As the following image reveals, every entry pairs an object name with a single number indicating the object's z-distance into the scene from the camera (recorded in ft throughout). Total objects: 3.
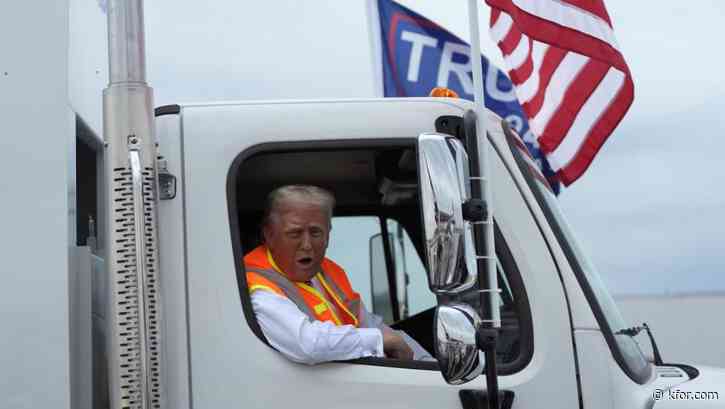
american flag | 22.97
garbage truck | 16.76
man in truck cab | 18.98
